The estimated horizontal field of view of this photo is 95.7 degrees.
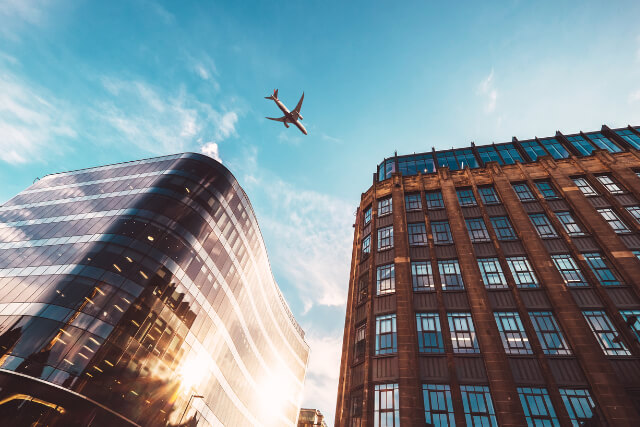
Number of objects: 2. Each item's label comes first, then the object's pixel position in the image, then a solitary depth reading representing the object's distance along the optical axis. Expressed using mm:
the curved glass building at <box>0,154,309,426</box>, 19719
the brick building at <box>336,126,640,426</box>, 15797
